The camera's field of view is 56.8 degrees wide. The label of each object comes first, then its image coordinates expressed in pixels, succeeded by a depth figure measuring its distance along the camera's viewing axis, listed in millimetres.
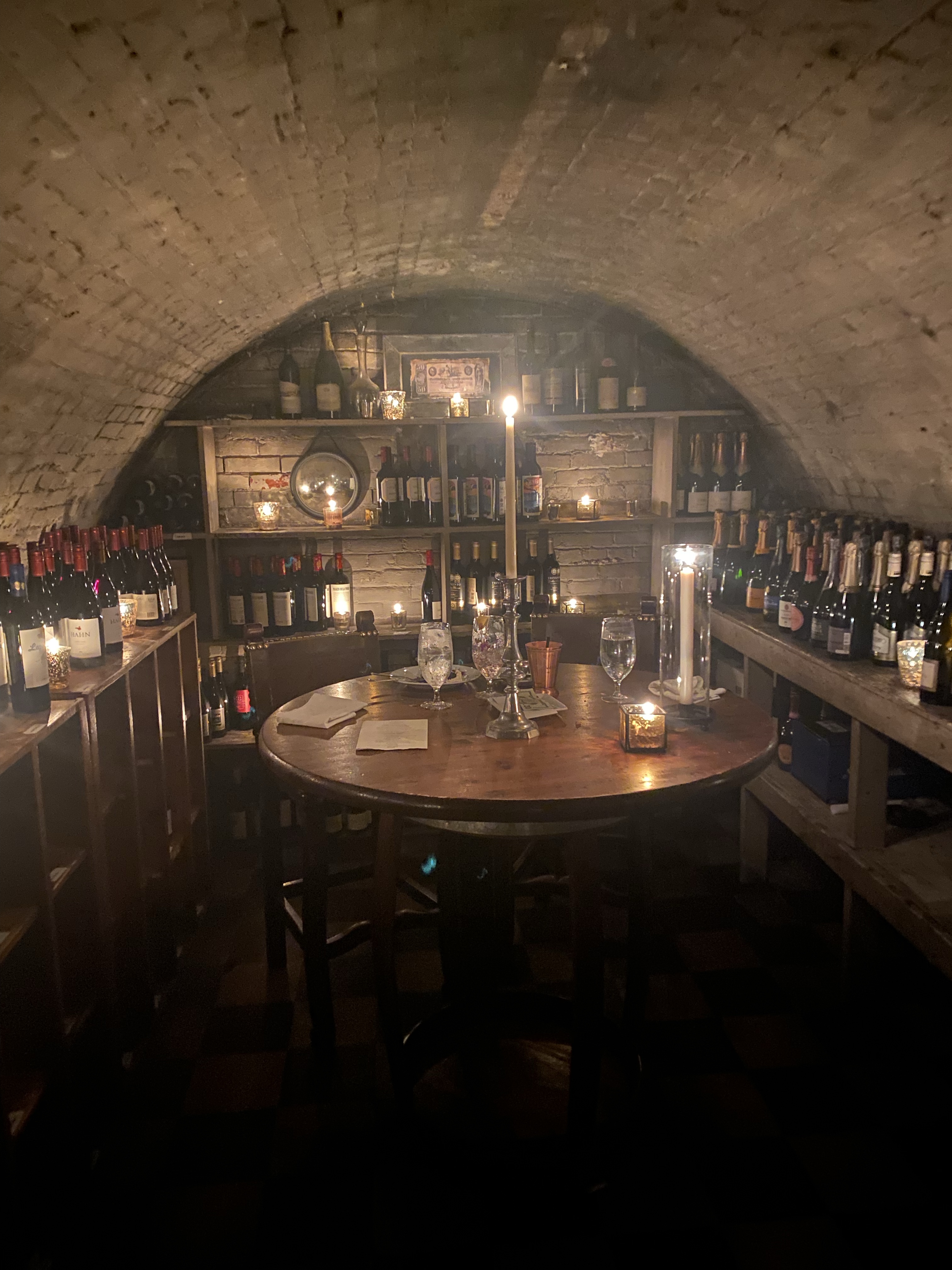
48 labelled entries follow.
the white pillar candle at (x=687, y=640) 2166
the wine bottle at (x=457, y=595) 4129
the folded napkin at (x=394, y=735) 2068
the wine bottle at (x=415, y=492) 4004
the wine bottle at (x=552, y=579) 4219
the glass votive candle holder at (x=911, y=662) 2549
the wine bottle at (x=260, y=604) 3986
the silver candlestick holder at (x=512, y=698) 2129
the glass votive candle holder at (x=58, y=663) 2238
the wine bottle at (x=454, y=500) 4031
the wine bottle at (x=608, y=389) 4043
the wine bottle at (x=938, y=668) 2355
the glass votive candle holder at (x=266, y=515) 4016
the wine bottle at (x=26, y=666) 1968
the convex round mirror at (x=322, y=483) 4117
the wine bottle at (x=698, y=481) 4188
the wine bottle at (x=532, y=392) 4055
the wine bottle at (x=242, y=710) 3867
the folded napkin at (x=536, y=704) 2312
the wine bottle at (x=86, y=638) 2418
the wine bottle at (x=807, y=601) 3254
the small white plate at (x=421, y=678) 2576
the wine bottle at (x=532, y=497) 4086
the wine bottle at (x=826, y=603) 3059
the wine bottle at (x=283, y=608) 3916
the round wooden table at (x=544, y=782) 1732
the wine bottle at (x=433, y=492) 3969
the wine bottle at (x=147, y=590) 3094
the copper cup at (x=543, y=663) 2477
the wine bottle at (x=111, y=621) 2525
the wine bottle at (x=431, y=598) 4168
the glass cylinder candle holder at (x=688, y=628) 2188
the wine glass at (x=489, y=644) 2328
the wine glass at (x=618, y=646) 2250
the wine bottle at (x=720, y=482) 4164
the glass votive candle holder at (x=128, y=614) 3023
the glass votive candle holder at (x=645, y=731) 1956
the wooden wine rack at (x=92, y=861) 1824
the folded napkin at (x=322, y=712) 2266
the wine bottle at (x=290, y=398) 3865
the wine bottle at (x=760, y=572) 3781
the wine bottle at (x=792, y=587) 3295
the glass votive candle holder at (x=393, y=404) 3873
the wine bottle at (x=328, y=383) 3896
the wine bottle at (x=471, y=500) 4051
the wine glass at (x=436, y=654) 2377
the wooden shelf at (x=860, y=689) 2262
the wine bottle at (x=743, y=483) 4105
